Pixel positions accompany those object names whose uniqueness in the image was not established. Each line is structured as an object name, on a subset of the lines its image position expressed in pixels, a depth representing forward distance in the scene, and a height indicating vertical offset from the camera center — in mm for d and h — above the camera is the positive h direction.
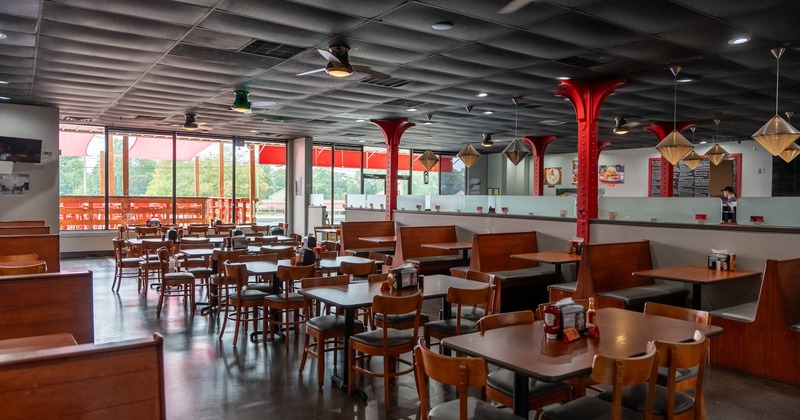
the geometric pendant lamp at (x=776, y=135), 6246 +780
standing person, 6391 -116
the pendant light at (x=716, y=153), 10844 +971
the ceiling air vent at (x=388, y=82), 7906 +1792
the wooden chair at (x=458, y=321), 4207 -1027
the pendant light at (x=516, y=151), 9312 +861
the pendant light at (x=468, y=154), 10484 +899
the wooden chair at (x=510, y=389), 3029 -1103
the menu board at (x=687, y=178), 15484 +657
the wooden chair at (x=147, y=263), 7977 -986
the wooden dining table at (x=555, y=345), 2488 -783
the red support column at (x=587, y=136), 7500 +923
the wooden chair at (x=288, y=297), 5277 -1038
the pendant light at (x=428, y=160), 12142 +922
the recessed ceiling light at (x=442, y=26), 5344 +1767
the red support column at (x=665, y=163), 11910 +896
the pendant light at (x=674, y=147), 7309 +740
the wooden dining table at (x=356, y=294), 4059 -776
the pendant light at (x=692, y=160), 10781 +823
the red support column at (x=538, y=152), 14781 +1361
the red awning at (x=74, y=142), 12961 +1405
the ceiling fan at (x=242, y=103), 8375 +1550
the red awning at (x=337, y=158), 15945 +1335
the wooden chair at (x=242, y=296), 5531 -1068
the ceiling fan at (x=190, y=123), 10594 +1530
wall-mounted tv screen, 9930 +940
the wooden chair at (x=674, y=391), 2650 -1007
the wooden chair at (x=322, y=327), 4387 -1076
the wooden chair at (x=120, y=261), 8445 -994
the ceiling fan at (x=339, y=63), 5805 +1520
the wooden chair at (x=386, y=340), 3877 -1092
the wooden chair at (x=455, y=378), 2404 -831
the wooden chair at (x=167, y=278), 7029 -1048
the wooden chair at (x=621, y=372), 2396 -789
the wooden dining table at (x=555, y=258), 6554 -733
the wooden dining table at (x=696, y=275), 5273 -775
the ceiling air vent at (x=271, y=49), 6143 +1791
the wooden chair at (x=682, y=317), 3289 -797
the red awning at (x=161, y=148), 13922 +1373
